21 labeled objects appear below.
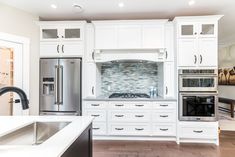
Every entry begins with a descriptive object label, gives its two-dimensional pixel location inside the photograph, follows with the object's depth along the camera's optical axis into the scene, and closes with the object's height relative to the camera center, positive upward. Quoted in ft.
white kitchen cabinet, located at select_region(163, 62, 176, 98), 8.63 -0.15
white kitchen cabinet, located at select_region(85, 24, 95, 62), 8.87 +2.54
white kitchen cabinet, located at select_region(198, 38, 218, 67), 8.09 +1.70
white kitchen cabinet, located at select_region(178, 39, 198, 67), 8.15 +1.65
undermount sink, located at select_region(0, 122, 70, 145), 3.75 -1.74
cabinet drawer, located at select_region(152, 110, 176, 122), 8.28 -2.55
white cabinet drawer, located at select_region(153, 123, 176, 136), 8.30 -3.44
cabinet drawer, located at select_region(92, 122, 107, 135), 8.48 -3.44
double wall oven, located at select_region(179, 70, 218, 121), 8.00 -1.11
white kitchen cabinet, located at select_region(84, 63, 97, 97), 8.89 -0.08
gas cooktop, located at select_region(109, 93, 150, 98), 9.02 -1.29
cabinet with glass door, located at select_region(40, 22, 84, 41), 8.73 +3.42
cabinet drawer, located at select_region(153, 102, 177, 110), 8.27 -1.82
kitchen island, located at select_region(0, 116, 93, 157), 2.33 -1.41
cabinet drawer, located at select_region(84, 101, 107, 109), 8.52 -1.80
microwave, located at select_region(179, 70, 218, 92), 8.01 -0.14
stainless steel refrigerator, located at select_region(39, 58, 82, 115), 8.57 -0.63
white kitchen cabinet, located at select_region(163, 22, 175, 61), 8.65 +2.51
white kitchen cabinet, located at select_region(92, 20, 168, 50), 8.52 +3.03
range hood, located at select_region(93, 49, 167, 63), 8.76 +1.64
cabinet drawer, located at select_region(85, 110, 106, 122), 8.48 -2.49
